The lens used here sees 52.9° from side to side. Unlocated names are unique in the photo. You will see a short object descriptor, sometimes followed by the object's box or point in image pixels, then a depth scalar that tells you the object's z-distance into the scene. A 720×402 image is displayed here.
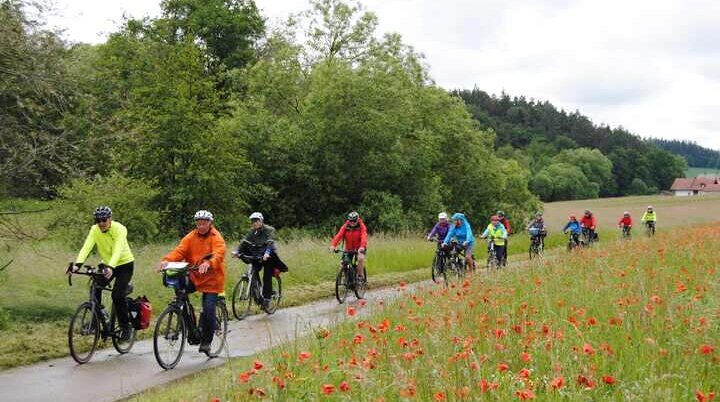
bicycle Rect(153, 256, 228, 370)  9.10
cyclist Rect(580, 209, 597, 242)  30.12
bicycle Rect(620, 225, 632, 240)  34.06
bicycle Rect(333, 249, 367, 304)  15.51
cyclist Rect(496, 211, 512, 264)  20.37
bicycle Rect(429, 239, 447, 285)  18.39
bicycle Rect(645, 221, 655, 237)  33.98
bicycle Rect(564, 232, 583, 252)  26.92
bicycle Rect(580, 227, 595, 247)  29.23
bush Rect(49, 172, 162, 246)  11.89
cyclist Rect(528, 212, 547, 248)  25.73
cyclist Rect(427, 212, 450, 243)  18.62
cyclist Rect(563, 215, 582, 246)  27.22
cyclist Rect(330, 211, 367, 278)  15.79
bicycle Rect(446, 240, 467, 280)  18.12
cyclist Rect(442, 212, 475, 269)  17.84
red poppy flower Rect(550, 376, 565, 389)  3.60
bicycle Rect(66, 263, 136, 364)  9.58
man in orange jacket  9.56
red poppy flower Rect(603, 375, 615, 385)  3.93
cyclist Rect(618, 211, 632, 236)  34.25
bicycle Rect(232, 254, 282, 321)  13.73
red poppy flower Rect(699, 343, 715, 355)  4.53
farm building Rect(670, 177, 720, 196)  127.88
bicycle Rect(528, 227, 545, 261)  25.73
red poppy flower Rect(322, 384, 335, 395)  4.24
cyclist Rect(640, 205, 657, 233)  34.99
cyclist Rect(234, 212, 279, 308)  13.86
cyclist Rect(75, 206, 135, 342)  9.82
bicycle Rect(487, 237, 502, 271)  20.30
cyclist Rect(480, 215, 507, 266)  20.19
